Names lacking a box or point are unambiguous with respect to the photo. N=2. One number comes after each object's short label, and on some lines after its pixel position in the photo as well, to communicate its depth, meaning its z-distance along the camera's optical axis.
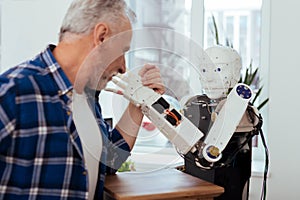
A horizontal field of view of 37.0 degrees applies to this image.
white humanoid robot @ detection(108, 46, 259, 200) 1.11
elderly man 1.00
